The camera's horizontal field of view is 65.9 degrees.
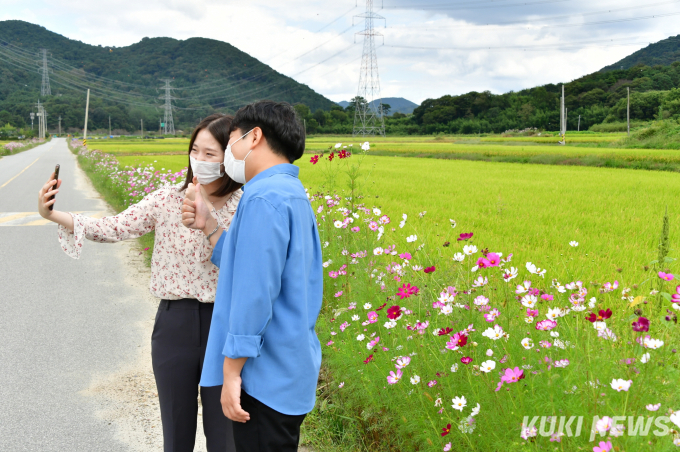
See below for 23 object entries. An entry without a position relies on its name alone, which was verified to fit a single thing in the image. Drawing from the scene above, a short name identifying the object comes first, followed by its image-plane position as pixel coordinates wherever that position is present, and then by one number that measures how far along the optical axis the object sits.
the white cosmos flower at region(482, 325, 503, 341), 1.93
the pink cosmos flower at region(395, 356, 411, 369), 2.17
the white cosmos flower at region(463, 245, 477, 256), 2.51
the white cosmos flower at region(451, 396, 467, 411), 1.92
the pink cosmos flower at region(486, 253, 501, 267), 2.33
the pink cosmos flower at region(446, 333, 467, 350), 1.92
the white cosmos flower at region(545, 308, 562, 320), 2.00
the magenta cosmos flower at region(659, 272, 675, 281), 1.98
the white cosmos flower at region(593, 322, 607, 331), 1.87
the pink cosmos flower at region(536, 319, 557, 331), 2.02
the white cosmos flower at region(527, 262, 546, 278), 2.44
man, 1.49
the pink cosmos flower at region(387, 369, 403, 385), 2.18
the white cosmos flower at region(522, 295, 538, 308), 2.36
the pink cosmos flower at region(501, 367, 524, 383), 1.68
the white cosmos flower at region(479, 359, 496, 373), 1.87
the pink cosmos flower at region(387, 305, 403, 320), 2.15
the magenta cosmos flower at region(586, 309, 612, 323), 1.76
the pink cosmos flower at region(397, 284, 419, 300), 2.61
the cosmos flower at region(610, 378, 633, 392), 1.55
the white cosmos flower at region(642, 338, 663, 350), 1.80
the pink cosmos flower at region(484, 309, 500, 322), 2.11
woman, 2.23
